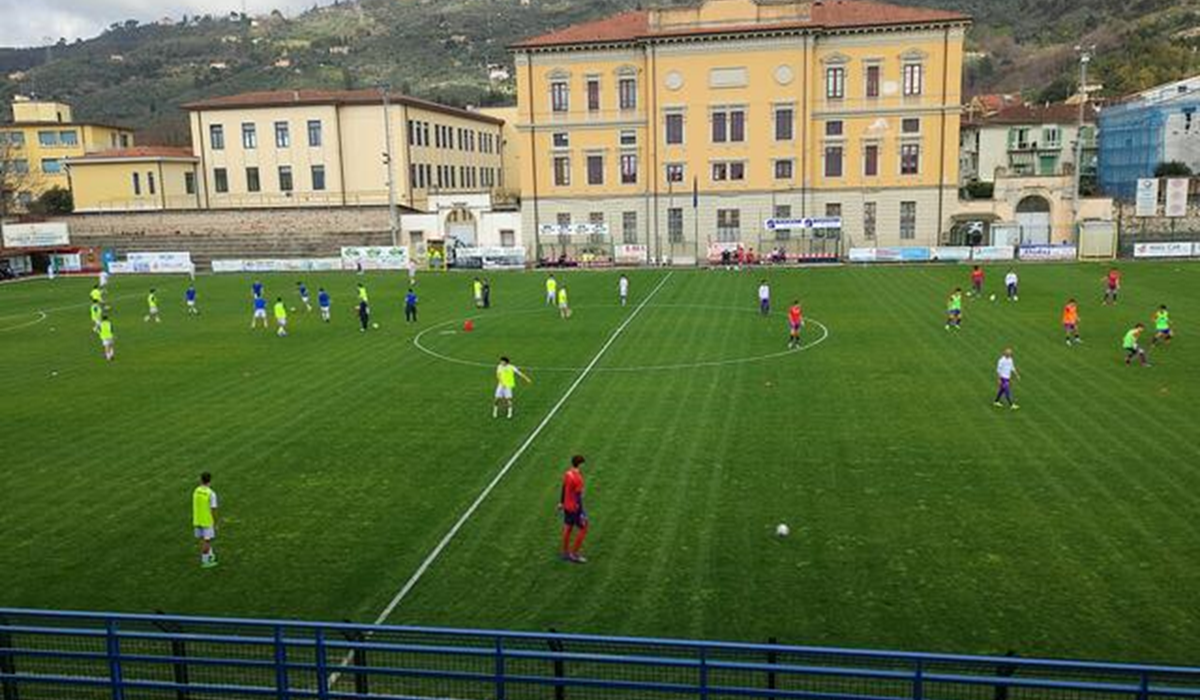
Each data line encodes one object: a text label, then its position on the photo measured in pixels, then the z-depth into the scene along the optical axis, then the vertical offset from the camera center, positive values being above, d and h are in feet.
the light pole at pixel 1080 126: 195.22 +18.91
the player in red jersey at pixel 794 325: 107.55 -11.65
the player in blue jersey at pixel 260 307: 131.75 -9.90
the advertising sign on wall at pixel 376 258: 230.68 -6.21
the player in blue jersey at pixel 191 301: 151.02 -10.30
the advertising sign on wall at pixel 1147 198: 217.77 +3.37
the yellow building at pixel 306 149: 268.82 +24.43
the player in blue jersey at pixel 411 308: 134.29 -10.82
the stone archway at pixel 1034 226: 226.38 -2.46
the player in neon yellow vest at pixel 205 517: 48.96 -14.39
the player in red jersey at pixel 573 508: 48.08 -14.20
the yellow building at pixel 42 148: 326.24 +31.96
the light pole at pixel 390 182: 228.84 +12.20
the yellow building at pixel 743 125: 228.43 +24.36
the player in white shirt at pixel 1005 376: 75.92 -12.81
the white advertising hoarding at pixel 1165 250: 206.80 -8.32
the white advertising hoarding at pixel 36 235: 245.45 +1.49
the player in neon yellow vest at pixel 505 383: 77.20 -12.50
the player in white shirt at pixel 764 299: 129.98 -10.63
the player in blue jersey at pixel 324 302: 135.64 -9.70
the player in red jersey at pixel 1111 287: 135.23 -10.61
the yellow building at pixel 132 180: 275.39 +17.20
